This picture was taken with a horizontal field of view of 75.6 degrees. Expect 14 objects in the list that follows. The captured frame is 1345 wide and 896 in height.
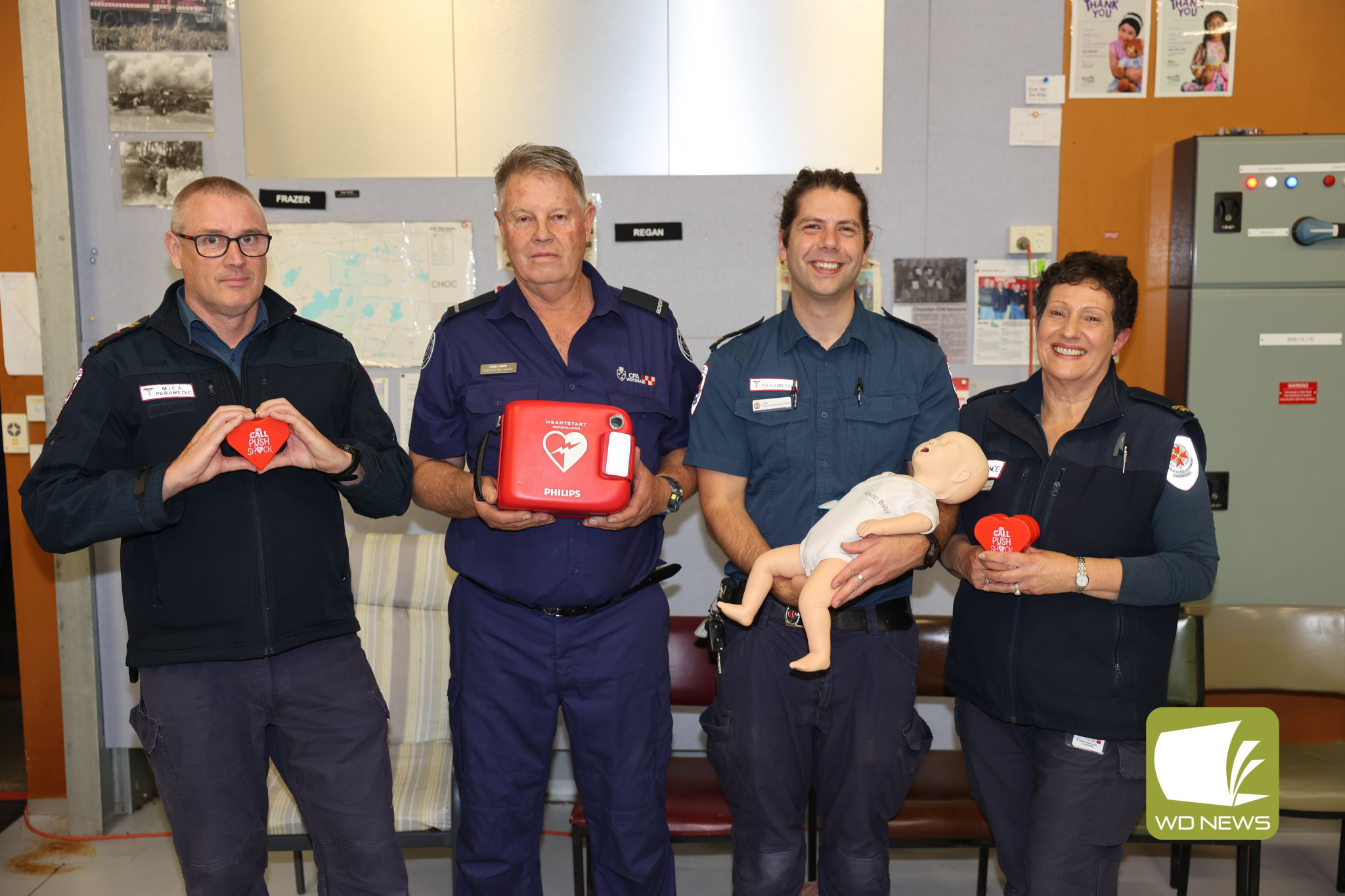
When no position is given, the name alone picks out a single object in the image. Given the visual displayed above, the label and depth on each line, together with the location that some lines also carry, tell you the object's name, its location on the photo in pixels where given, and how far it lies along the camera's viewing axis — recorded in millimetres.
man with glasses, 1920
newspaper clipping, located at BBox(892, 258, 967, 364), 3518
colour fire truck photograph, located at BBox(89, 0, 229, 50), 3381
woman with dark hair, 1869
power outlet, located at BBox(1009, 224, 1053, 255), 3469
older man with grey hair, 2121
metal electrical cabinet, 3180
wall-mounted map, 3506
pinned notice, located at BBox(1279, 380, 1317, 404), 3248
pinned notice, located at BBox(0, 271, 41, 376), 3516
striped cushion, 3076
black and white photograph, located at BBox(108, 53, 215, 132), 3414
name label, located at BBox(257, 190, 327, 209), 3475
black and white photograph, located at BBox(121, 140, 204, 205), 3455
